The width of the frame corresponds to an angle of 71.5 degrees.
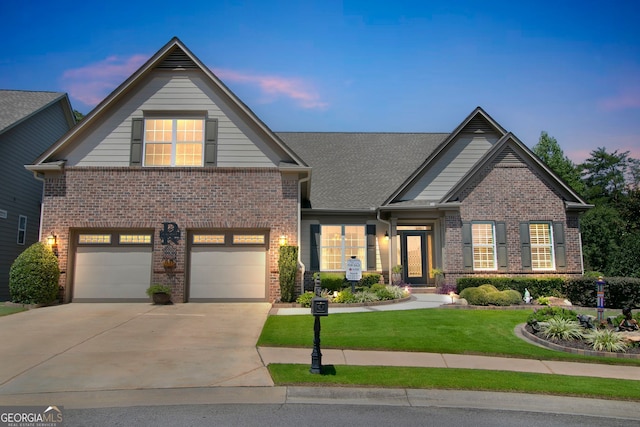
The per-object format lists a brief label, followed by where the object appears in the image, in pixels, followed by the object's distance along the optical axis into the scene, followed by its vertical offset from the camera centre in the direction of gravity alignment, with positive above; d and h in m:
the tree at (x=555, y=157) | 38.72 +9.22
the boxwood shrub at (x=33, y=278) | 13.97 -0.53
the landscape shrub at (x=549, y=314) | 10.66 -1.29
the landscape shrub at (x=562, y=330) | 9.66 -1.50
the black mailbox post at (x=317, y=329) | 7.07 -1.12
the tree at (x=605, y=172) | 44.56 +9.23
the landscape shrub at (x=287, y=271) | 14.82 -0.33
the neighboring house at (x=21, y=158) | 18.69 +4.50
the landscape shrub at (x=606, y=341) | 8.99 -1.64
